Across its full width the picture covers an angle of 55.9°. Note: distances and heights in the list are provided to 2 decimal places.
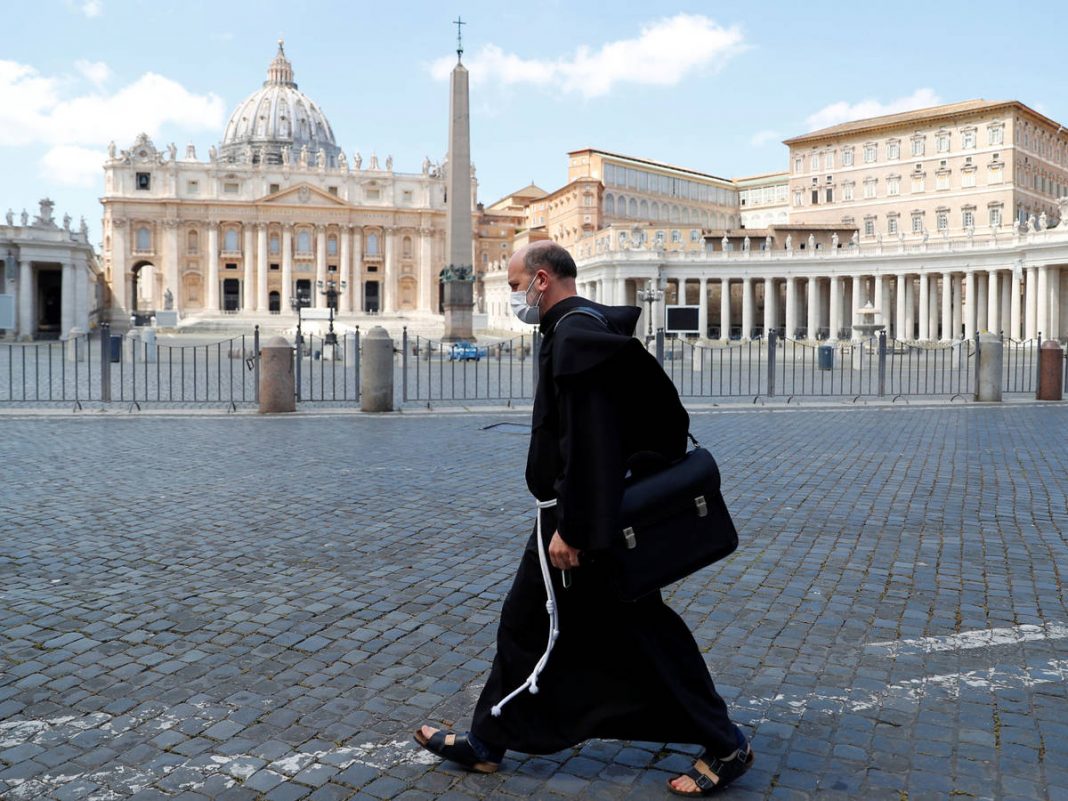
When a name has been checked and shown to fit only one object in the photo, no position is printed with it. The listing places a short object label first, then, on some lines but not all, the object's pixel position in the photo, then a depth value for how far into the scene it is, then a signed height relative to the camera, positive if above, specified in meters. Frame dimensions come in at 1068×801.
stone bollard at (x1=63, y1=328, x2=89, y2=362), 32.00 +0.51
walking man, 2.85 -0.77
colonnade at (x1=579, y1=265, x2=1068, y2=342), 49.78 +3.90
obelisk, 32.31 +5.88
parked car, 30.15 +0.42
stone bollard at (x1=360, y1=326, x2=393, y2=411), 14.54 -0.08
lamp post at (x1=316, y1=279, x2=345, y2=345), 49.98 +3.52
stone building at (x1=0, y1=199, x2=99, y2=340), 54.12 +5.40
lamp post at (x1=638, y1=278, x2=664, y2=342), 38.75 +2.81
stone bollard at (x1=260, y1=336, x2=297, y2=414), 14.31 -0.21
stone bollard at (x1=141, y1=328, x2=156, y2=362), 34.69 +0.85
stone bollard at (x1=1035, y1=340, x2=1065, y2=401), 16.98 -0.12
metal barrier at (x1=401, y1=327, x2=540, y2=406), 17.47 -0.30
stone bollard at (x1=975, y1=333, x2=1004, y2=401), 16.67 -0.08
